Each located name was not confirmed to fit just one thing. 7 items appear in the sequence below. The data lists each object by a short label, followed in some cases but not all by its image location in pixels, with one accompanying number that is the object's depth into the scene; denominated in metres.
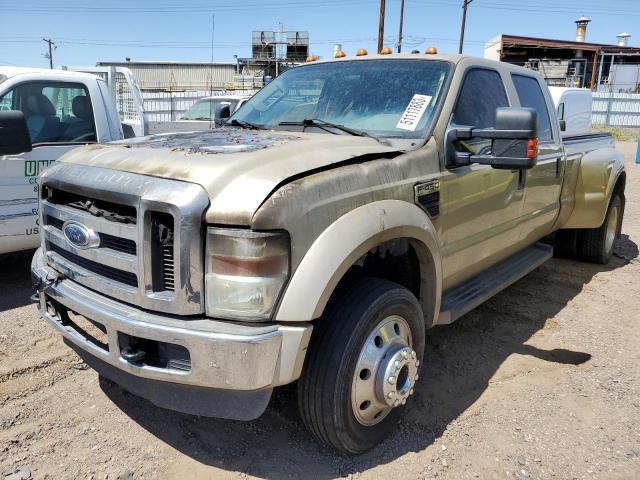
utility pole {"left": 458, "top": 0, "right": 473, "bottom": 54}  34.84
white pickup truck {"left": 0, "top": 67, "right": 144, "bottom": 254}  4.64
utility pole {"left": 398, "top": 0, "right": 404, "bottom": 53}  34.25
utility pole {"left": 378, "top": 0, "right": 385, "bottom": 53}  21.48
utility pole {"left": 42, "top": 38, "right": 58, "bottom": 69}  60.41
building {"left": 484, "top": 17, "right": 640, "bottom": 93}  36.81
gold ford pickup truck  2.10
